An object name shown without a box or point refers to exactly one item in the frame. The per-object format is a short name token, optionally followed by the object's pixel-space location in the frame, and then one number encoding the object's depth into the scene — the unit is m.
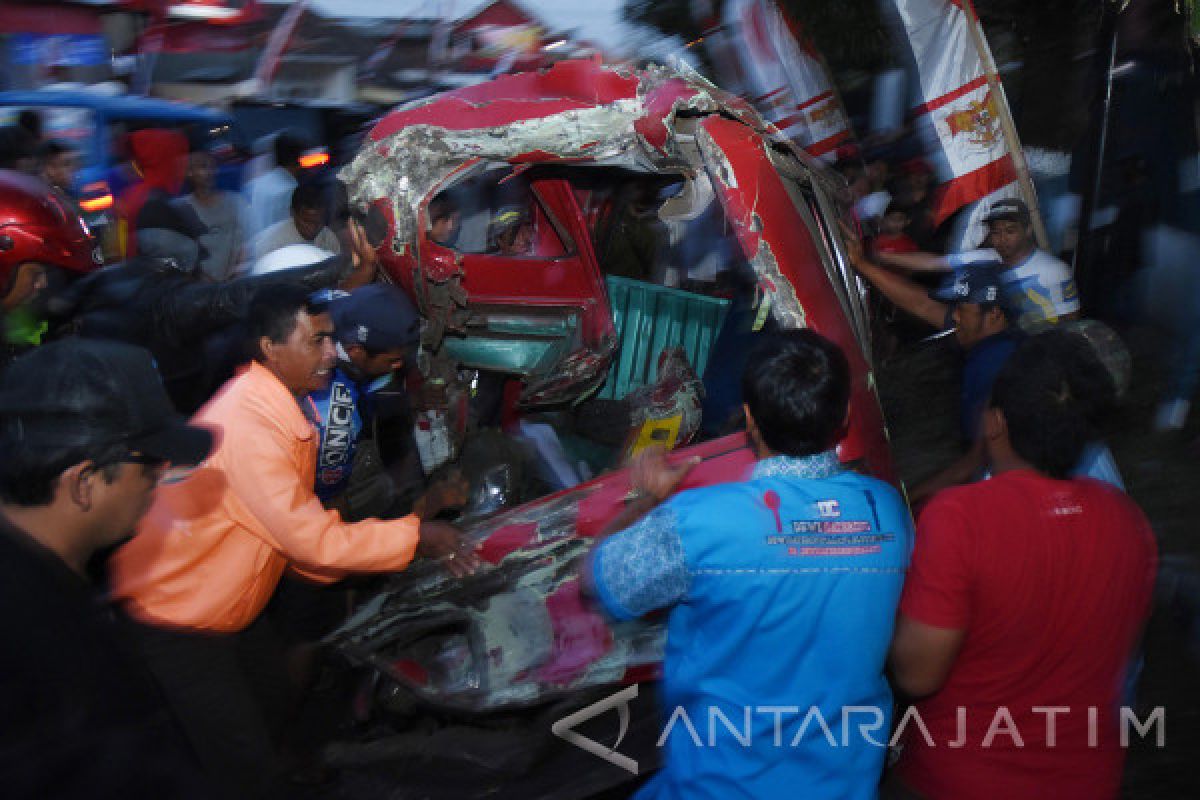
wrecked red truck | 3.50
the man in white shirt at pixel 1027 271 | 5.05
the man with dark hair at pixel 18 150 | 6.20
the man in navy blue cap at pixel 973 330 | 3.68
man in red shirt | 2.18
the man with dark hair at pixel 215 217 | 7.00
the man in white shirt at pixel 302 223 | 6.19
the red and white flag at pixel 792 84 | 8.27
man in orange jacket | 2.83
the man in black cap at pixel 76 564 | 1.31
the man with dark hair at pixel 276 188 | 7.18
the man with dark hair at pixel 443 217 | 4.09
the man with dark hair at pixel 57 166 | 6.42
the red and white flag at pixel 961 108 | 6.98
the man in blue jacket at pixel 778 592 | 2.07
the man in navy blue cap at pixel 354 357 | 3.62
